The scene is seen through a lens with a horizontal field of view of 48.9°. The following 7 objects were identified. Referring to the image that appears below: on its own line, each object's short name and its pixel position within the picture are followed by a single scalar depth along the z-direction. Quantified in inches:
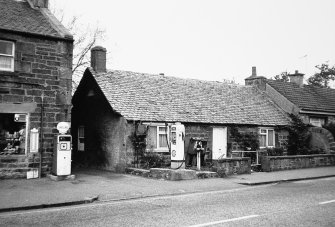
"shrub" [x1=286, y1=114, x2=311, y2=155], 1045.2
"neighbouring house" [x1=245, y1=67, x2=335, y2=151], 1118.4
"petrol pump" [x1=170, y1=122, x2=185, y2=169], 648.4
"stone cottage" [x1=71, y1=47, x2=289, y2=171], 792.9
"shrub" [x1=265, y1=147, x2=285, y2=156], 989.2
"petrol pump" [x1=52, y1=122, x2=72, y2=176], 598.5
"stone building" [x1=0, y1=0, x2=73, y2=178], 599.2
